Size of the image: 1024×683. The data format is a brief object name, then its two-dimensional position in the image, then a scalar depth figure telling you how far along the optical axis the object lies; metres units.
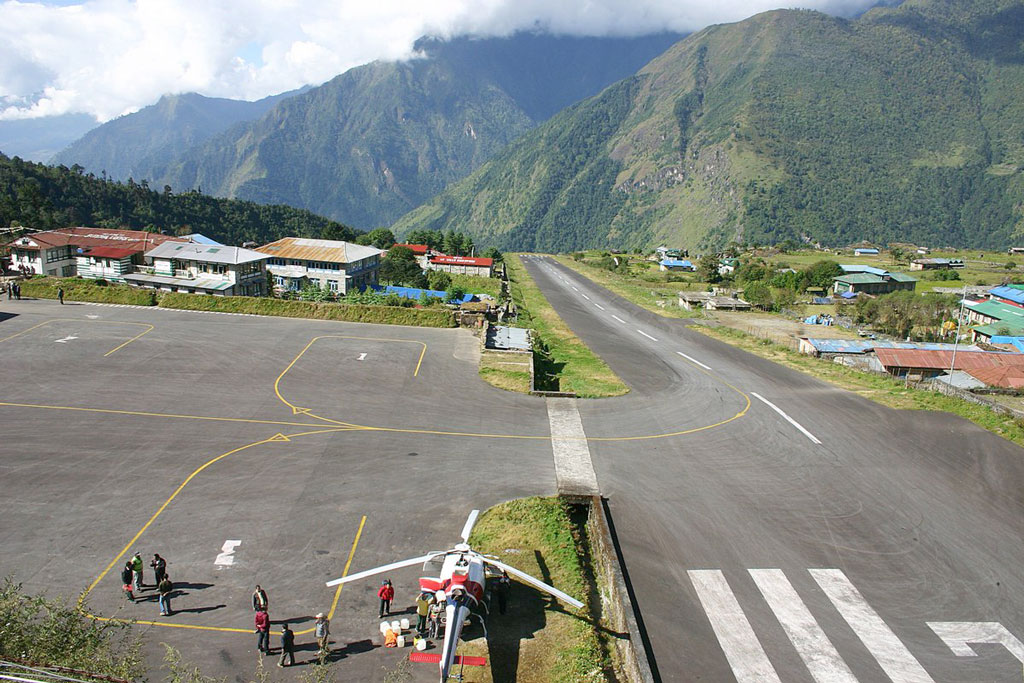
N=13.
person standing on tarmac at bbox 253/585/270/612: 17.23
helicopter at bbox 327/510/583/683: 16.36
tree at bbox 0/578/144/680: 11.48
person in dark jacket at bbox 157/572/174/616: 18.34
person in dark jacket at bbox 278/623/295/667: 16.67
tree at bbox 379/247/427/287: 85.50
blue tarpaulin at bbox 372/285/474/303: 78.62
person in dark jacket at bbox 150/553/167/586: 18.66
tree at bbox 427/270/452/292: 89.00
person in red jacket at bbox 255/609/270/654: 16.83
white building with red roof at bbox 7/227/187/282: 62.59
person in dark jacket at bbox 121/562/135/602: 18.62
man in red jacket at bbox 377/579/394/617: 18.64
